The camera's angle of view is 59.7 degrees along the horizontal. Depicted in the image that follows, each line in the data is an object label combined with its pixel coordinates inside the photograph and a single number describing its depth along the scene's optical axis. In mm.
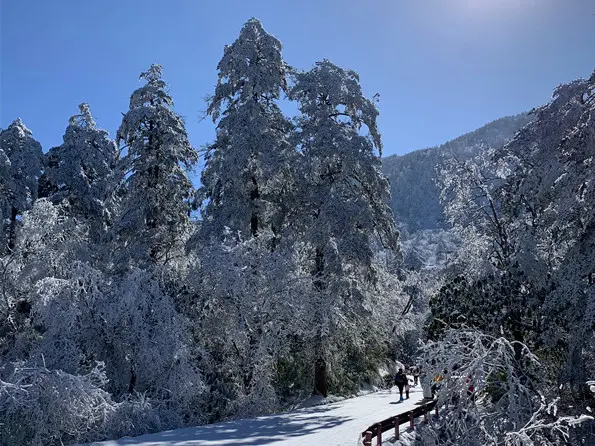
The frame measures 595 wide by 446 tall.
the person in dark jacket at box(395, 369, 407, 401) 21688
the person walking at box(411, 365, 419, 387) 28444
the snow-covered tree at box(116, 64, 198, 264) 22281
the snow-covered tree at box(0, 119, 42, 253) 28109
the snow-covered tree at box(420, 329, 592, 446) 9898
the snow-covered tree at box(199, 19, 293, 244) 21375
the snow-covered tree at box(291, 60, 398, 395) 20594
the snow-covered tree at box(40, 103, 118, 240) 28688
